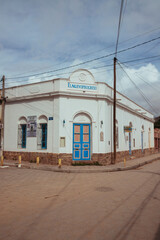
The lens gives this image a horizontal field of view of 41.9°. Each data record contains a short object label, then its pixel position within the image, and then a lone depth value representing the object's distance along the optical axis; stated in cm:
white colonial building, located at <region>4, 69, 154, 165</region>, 1506
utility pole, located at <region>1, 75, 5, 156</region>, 1709
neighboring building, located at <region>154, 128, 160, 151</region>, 3558
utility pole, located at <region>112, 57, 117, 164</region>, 1605
